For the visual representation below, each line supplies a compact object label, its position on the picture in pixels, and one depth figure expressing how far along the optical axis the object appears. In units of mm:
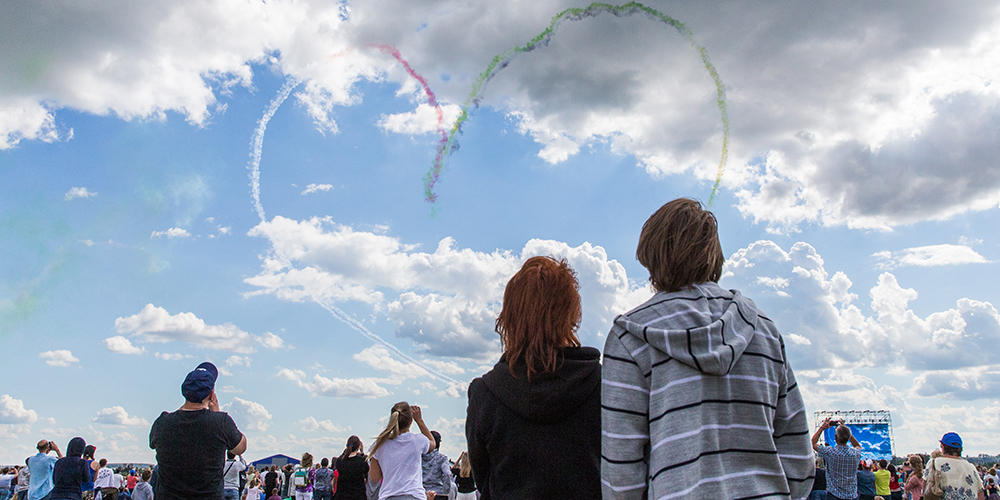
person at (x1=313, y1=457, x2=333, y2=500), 11805
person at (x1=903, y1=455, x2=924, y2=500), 9445
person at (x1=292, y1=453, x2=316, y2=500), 18203
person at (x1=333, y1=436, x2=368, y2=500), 7523
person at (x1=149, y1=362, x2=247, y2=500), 4379
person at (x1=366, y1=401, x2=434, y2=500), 5535
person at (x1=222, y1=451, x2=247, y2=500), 8474
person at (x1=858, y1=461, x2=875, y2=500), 11238
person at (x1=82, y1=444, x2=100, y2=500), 8820
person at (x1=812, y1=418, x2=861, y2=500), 9242
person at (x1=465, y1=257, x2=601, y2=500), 2520
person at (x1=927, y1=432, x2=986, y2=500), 7273
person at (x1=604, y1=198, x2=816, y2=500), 2080
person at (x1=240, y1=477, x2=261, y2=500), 16156
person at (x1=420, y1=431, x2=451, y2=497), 9055
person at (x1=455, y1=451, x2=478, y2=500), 10055
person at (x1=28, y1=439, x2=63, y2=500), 9141
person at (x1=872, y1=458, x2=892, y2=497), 11945
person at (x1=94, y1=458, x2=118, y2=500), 12691
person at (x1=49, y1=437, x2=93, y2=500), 8383
